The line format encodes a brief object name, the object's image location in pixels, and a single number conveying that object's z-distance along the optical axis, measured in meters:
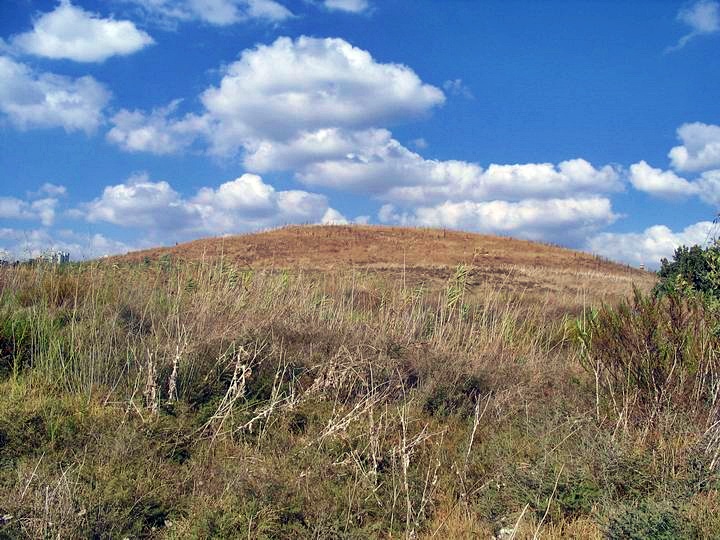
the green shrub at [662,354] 5.49
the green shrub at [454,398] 6.05
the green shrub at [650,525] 3.49
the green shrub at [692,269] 6.26
